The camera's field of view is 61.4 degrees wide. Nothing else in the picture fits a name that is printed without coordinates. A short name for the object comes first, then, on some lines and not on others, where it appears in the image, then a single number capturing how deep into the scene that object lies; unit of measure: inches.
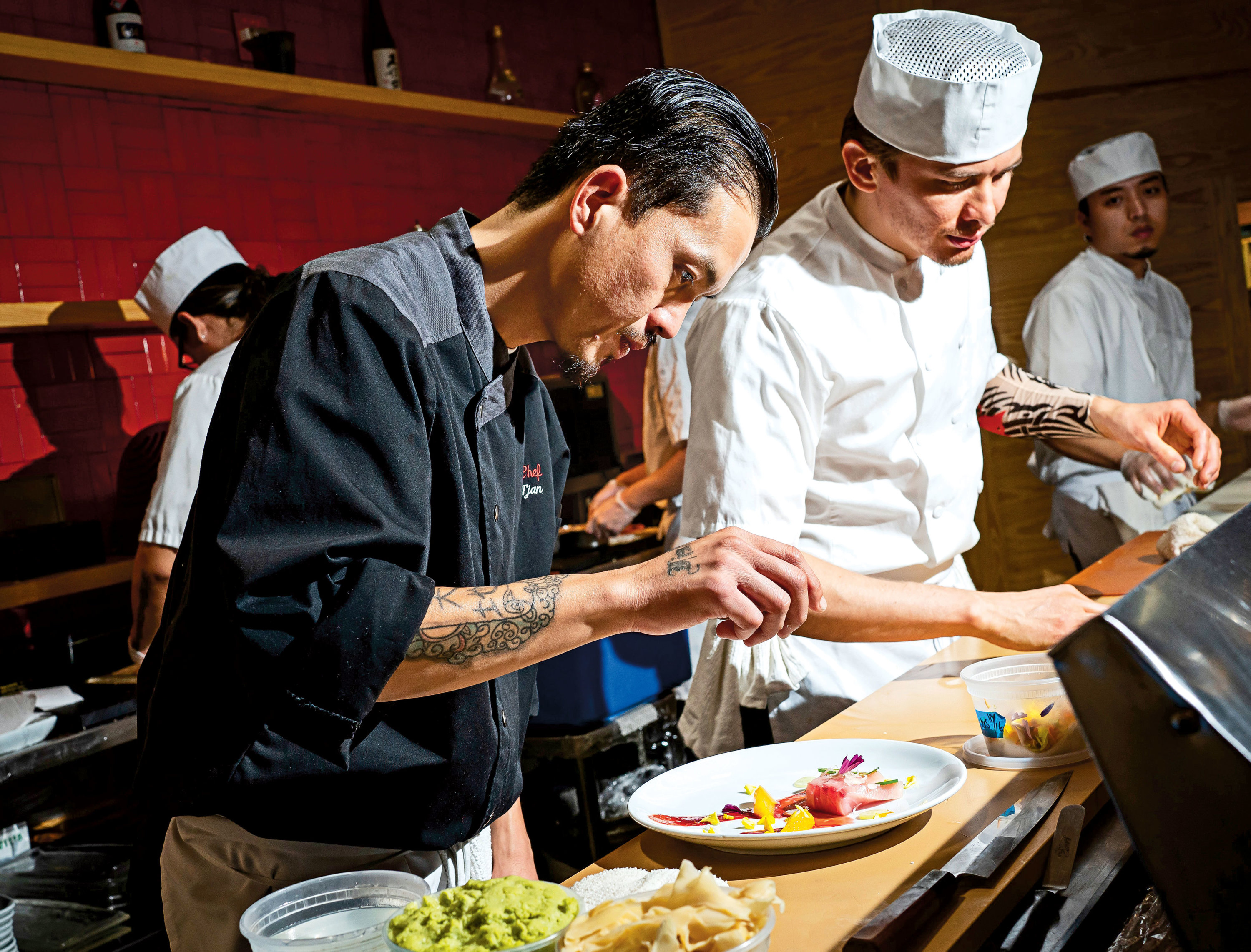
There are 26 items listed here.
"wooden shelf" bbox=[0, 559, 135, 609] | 116.0
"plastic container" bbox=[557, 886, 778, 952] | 30.8
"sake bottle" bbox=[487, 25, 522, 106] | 190.1
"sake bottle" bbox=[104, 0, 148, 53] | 134.0
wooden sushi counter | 38.1
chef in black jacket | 38.4
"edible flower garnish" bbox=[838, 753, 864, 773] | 51.3
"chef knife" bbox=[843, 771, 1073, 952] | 34.9
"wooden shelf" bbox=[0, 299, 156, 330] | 122.2
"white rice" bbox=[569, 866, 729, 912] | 41.7
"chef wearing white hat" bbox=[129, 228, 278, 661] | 113.0
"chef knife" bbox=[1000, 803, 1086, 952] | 39.2
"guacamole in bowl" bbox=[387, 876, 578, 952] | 30.8
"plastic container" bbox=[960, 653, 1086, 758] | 51.1
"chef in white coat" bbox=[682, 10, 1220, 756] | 63.5
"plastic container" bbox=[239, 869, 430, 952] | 34.9
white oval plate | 43.5
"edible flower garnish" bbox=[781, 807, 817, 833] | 44.9
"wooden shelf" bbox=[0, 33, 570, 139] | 124.6
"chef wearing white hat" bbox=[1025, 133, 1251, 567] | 142.3
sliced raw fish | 46.1
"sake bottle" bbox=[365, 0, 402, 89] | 169.6
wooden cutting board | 85.9
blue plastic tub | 111.6
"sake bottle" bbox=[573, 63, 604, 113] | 210.5
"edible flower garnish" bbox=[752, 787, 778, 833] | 45.9
